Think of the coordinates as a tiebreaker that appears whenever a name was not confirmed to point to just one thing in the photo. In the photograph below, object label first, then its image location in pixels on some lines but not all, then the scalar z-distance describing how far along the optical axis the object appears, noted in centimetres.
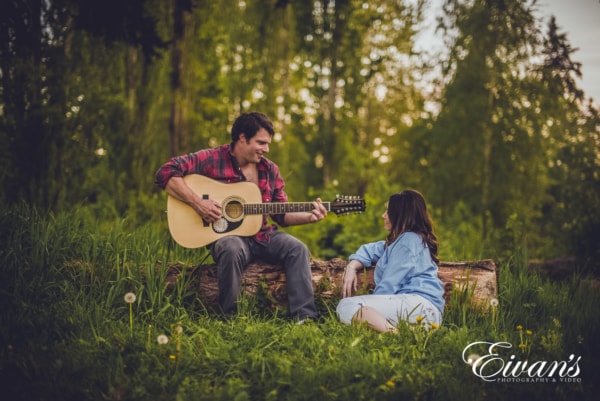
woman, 368
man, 396
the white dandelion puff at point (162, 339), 302
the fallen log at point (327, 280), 413
